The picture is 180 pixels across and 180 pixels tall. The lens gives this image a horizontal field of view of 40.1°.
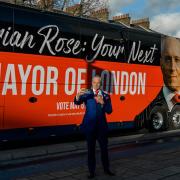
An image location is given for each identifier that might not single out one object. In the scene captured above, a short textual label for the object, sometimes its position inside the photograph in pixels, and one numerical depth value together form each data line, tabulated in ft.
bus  19.66
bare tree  58.66
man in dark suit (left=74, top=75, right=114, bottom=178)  14.16
